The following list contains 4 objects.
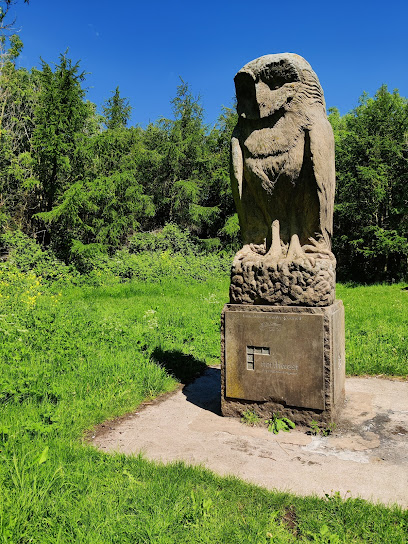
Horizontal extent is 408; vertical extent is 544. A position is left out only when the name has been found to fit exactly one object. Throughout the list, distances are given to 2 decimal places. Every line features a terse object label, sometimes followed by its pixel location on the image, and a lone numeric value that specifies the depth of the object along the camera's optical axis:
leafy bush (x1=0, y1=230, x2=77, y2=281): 13.02
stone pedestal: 3.62
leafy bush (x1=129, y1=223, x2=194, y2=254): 17.55
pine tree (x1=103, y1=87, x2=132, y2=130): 21.16
